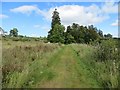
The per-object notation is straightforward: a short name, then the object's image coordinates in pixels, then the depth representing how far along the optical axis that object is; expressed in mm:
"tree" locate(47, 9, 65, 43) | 27579
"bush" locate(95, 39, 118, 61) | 5463
